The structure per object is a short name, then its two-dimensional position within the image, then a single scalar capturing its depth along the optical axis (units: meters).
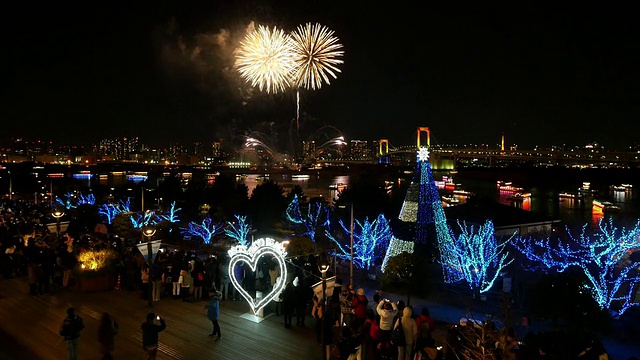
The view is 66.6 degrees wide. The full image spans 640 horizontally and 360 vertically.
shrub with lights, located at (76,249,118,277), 10.83
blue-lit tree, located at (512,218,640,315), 10.89
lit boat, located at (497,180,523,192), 83.64
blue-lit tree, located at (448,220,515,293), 12.61
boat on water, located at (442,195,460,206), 59.52
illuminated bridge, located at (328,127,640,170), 103.38
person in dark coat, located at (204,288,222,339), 8.17
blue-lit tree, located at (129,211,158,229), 19.84
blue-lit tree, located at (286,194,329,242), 23.00
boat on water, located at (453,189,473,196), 72.97
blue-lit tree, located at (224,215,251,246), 19.51
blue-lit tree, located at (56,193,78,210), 28.20
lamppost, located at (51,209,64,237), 15.65
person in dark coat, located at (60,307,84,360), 6.87
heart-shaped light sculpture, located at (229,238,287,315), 9.32
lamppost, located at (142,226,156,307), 9.74
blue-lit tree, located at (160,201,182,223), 23.06
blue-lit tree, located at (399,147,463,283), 12.53
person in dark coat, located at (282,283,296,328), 8.91
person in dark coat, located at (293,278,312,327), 8.94
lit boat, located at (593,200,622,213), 54.22
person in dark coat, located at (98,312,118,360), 6.73
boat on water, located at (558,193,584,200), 72.88
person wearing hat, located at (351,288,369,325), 7.88
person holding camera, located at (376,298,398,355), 7.32
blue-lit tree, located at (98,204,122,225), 24.14
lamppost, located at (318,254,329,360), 7.37
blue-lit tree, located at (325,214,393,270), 15.98
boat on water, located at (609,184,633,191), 85.38
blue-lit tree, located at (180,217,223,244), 20.19
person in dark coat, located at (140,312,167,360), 6.76
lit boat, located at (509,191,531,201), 67.89
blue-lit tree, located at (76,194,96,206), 30.35
